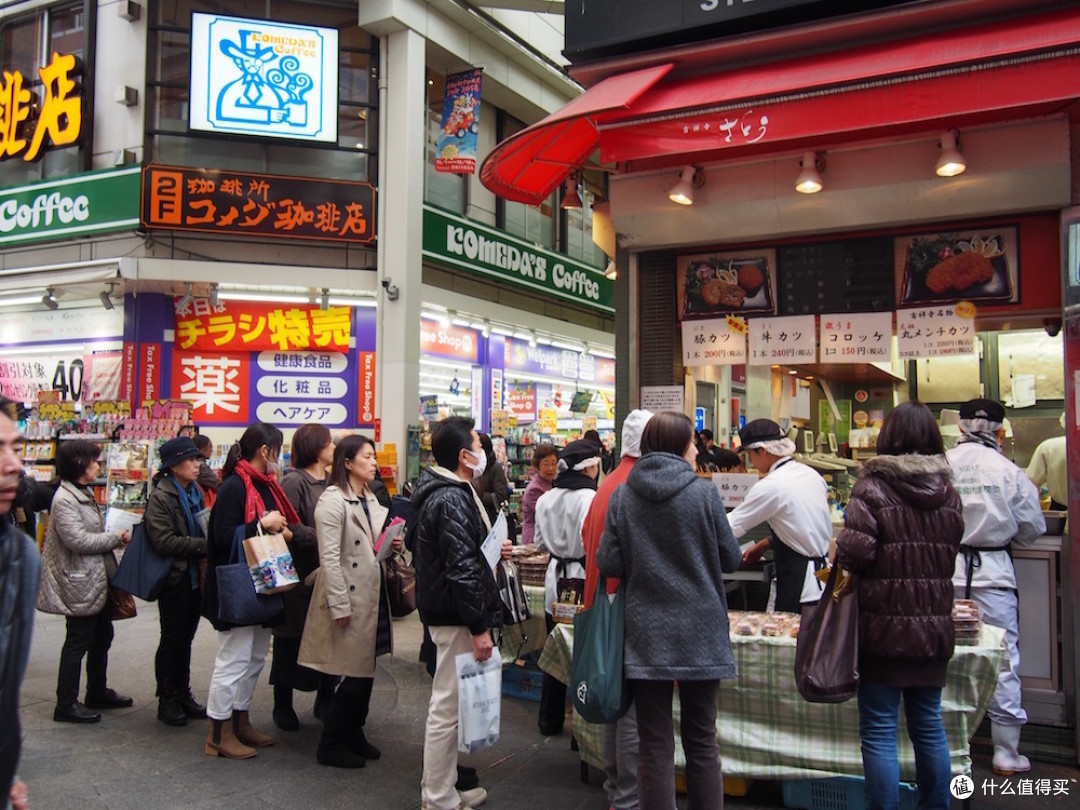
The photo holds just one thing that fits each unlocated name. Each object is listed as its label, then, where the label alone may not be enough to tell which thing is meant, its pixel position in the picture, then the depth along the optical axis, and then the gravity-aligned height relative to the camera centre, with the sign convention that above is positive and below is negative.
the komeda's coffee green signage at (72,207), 12.19 +3.83
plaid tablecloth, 4.23 -1.31
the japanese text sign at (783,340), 6.57 +0.98
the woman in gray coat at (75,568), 5.60 -0.71
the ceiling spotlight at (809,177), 5.89 +2.02
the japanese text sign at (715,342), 6.84 +1.00
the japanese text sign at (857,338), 6.30 +0.97
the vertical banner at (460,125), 13.41 +5.47
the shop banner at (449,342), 13.88 +2.08
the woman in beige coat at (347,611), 4.86 -0.86
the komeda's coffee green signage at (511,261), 13.54 +3.72
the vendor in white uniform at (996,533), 5.11 -0.41
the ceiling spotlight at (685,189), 6.27 +2.05
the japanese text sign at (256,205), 12.08 +3.78
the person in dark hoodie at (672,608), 3.53 -0.60
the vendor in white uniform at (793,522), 4.87 -0.33
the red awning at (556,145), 5.63 +2.35
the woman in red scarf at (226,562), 5.05 -0.69
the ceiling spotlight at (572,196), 7.54 +2.40
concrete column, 12.60 +3.47
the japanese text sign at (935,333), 6.08 +0.97
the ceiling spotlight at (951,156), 5.45 +2.00
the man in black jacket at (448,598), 4.10 -0.65
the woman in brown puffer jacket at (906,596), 3.55 -0.55
